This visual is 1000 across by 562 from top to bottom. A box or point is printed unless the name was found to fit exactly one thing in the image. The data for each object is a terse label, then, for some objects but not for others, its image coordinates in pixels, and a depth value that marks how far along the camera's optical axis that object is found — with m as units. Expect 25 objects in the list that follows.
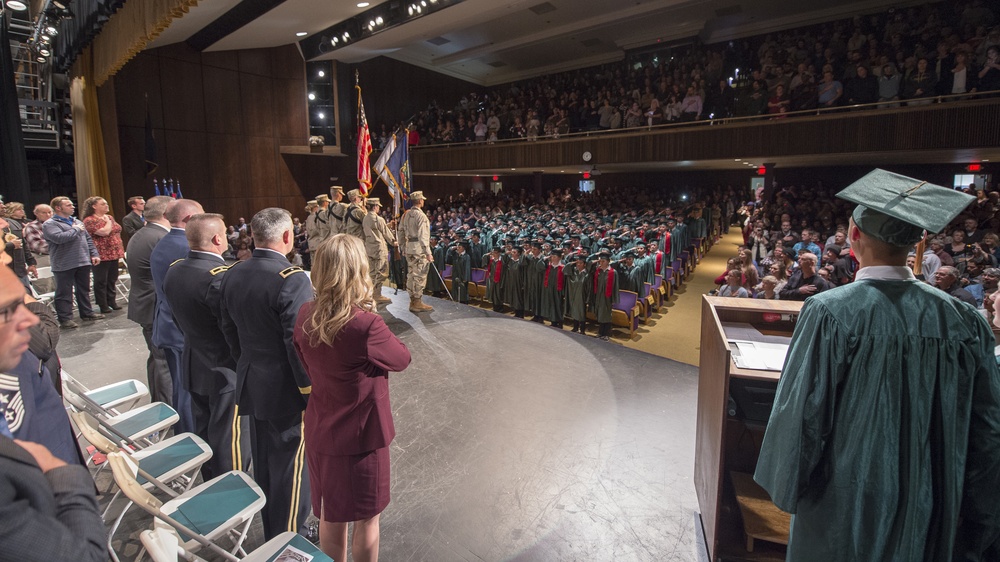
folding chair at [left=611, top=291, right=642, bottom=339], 6.62
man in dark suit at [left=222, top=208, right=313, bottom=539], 2.01
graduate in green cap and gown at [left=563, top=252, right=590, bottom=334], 6.66
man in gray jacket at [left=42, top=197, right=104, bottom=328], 5.17
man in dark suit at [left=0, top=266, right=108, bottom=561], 0.70
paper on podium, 1.82
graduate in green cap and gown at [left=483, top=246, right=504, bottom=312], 7.79
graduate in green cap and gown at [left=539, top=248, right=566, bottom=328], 6.88
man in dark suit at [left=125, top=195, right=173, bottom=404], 3.11
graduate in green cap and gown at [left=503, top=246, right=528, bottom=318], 7.47
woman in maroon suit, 1.67
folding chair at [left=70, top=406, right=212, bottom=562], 2.03
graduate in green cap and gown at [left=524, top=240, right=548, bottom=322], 7.15
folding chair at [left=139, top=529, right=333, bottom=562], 1.41
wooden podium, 1.87
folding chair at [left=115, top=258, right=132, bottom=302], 6.62
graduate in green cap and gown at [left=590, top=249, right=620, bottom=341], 6.44
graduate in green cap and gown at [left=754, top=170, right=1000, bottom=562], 1.30
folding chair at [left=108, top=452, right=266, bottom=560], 1.65
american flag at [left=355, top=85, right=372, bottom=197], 7.96
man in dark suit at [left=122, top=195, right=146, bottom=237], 5.52
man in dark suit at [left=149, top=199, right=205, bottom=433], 2.76
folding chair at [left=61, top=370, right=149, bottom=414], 2.86
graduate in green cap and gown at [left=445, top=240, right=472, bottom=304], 8.48
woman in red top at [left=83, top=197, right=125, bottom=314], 5.62
